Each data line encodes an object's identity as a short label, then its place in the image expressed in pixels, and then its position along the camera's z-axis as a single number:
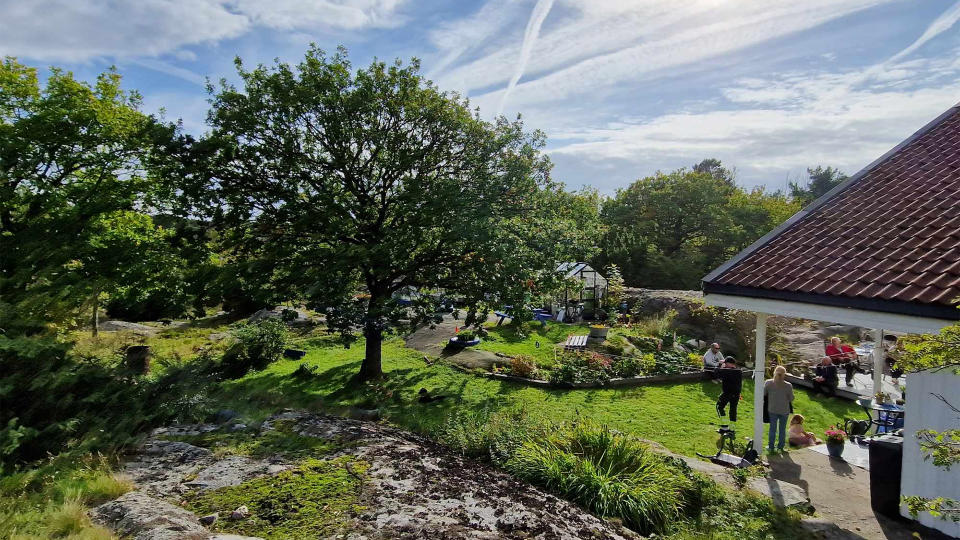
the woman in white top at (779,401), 8.42
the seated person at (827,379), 12.34
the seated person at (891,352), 12.74
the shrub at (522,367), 13.48
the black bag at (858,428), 9.45
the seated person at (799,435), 9.09
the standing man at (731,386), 9.97
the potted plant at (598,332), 16.48
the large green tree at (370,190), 11.02
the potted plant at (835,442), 8.29
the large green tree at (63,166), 8.05
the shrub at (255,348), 14.70
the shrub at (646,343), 16.09
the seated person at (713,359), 13.25
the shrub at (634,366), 13.34
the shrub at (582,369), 12.80
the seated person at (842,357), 13.11
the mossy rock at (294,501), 4.83
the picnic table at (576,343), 15.66
